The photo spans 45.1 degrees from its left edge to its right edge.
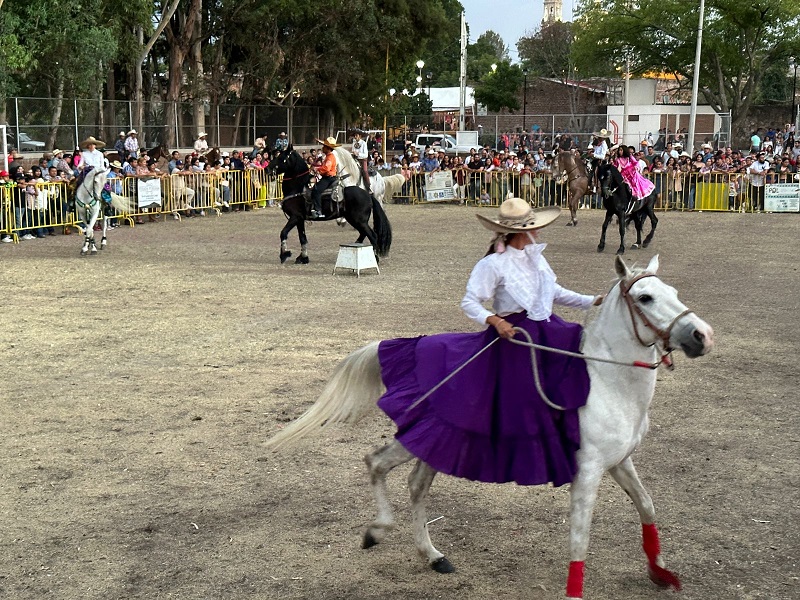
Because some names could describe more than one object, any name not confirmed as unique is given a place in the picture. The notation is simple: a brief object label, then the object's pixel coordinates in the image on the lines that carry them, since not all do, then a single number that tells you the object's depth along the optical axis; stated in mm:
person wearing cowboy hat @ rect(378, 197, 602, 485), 4500
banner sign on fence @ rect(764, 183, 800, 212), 26688
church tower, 185925
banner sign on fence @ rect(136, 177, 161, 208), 23312
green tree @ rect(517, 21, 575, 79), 79688
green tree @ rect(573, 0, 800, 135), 52156
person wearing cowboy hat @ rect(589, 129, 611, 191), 25109
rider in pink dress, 18344
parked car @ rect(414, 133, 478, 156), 42456
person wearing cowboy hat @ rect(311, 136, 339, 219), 16500
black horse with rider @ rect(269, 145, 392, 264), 16469
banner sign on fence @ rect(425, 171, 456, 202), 29984
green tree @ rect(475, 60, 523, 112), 70812
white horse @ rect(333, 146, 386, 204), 16656
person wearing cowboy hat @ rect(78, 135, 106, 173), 18328
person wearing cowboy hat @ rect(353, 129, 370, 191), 24141
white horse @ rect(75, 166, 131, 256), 17891
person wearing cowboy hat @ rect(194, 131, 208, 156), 29459
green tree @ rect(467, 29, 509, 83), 94438
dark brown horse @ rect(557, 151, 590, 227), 23953
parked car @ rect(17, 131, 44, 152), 28047
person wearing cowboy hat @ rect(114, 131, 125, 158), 27556
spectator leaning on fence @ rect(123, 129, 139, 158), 27828
